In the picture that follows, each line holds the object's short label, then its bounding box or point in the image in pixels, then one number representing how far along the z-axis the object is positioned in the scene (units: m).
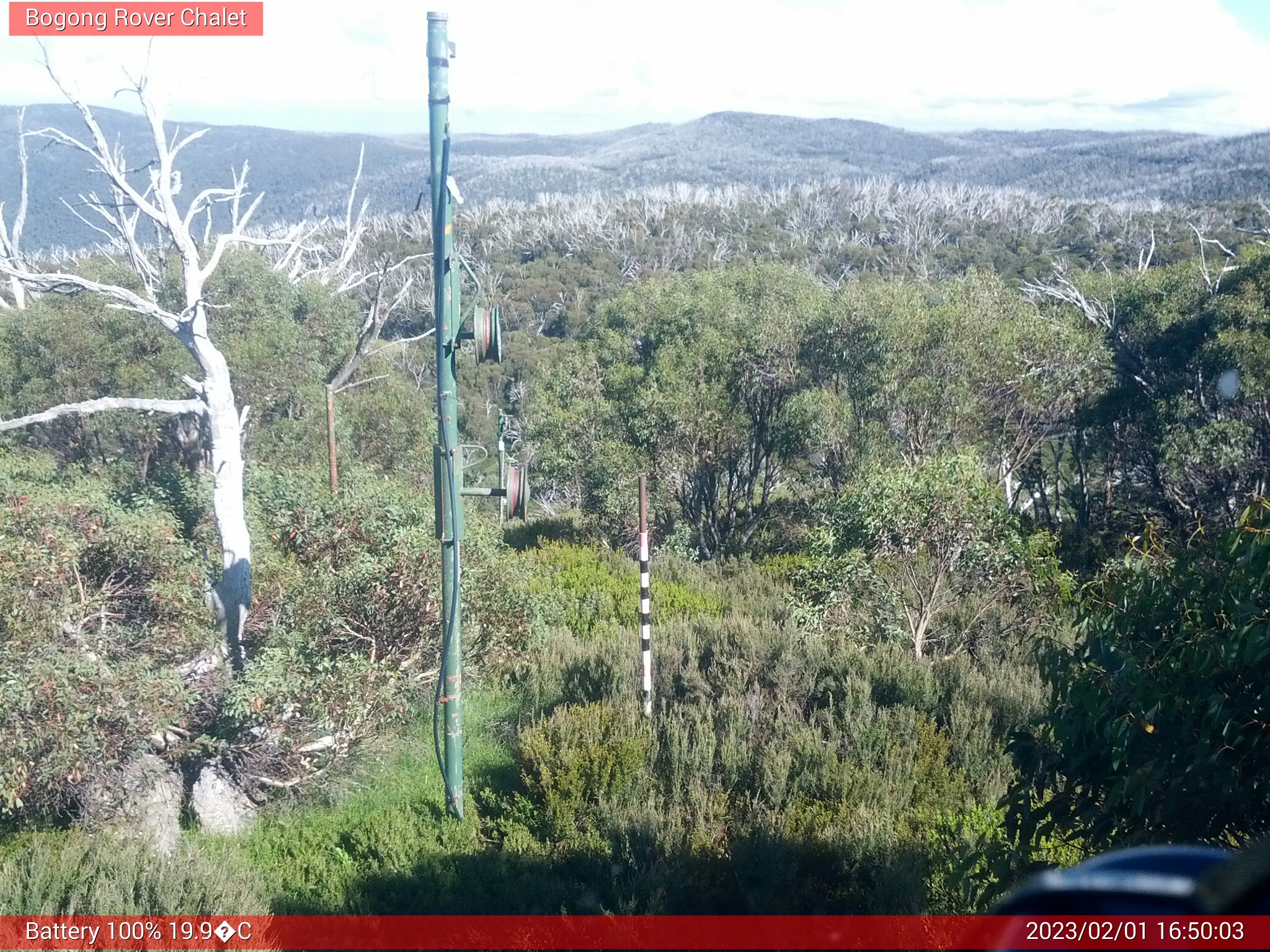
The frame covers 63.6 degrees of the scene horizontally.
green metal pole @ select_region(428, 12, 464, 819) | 6.01
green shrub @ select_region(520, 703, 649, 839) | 6.64
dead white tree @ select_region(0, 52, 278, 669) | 8.70
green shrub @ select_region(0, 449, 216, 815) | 6.00
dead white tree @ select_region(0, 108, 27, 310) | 12.83
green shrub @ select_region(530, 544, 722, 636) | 12.16
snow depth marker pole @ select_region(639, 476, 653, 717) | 8.30
